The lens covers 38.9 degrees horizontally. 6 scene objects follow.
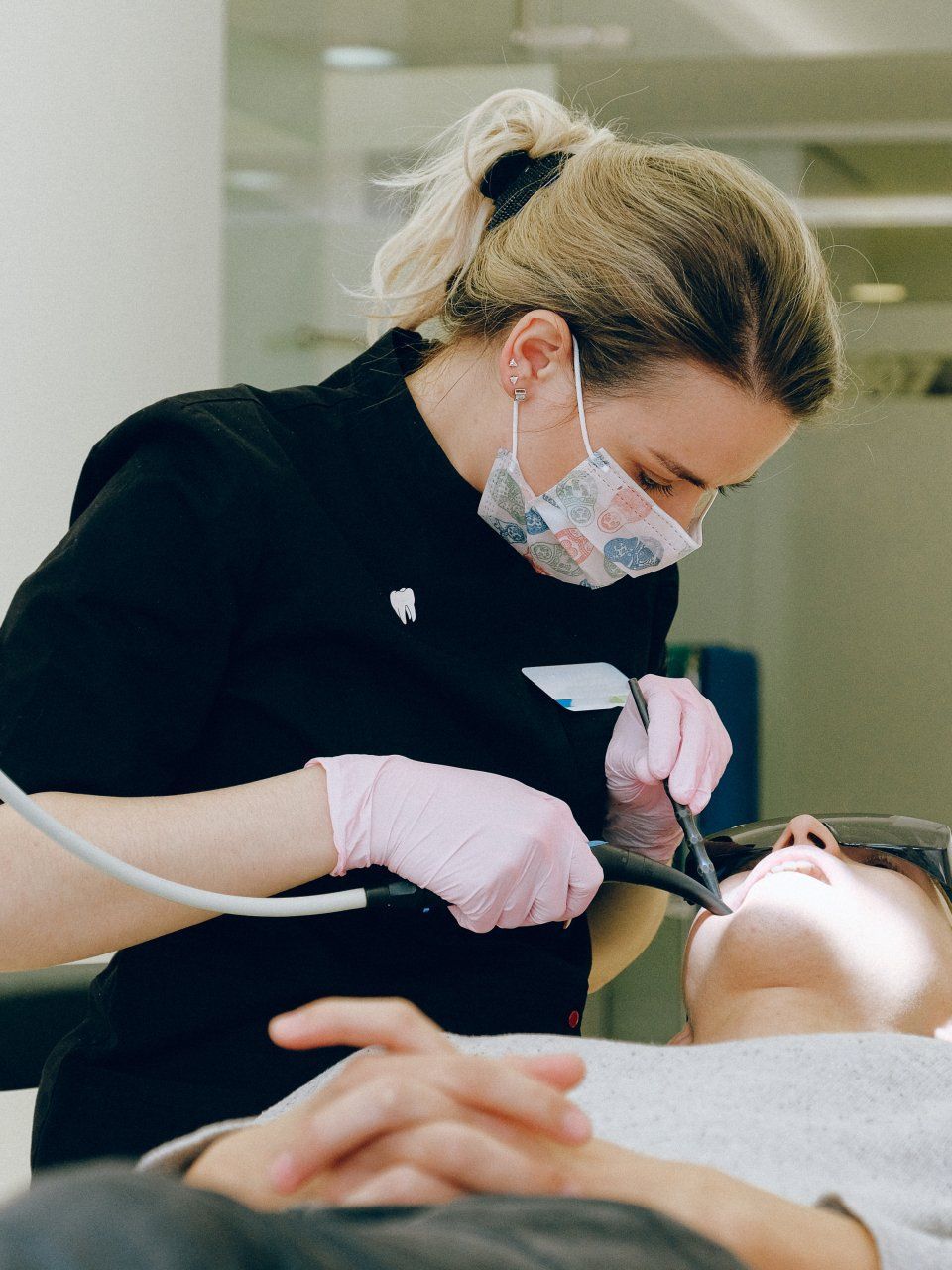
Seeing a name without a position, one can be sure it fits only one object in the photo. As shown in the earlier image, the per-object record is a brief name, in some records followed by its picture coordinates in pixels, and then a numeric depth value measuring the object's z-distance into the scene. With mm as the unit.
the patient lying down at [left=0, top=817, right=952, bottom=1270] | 636
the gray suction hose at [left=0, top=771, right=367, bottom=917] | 1021
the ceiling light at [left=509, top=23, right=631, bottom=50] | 2842
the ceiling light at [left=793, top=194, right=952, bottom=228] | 2713
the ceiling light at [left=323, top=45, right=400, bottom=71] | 2967
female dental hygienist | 1167
